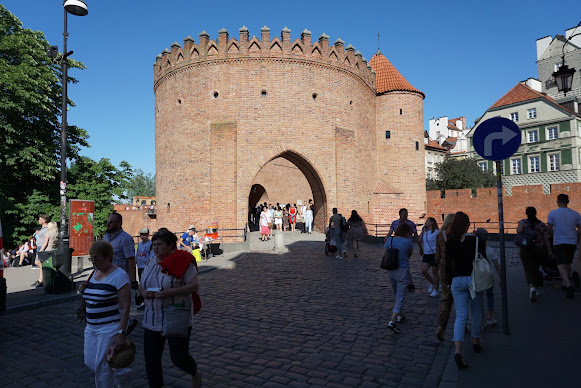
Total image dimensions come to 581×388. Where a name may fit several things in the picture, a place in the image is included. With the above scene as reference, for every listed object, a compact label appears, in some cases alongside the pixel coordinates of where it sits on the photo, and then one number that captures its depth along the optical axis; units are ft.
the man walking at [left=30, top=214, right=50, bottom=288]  29.96
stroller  43.04
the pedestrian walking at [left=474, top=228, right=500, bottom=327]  16.97
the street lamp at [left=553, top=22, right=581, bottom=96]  28.12
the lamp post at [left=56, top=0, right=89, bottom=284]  27.30
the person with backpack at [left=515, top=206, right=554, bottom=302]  22.41
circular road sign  16.11
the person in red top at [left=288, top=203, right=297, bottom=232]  77.15
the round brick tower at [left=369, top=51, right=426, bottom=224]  79.25
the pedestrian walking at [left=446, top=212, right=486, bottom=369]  13.53
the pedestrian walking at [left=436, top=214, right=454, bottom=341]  14.64
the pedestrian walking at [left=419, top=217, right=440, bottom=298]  23.41
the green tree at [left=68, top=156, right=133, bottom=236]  76.79
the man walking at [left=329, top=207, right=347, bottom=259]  40.27
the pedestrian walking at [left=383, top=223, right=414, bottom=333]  17.80
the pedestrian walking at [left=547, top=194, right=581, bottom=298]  21.57
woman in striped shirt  10.21
